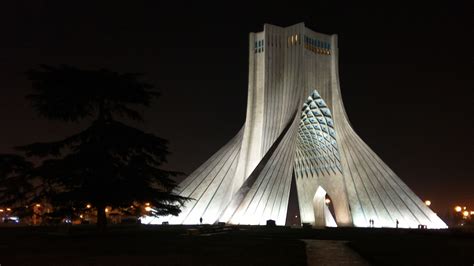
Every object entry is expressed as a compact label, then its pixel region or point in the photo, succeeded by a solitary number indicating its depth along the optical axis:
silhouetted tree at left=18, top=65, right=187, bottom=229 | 15.99
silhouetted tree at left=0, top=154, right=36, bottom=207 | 16.02
